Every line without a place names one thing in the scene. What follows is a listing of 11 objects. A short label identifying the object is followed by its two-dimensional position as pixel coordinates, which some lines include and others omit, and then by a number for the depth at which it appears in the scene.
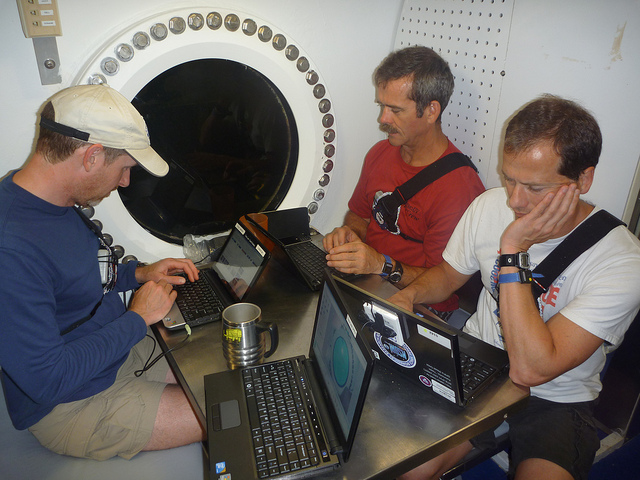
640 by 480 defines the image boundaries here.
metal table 1.15
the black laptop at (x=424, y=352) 1.19
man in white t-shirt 1.37
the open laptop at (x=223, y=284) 1.65
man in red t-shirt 2.00
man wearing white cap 1.22
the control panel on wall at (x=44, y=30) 1.62
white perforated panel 1.97
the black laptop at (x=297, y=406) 1.09
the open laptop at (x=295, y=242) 1.89
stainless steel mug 1.39
